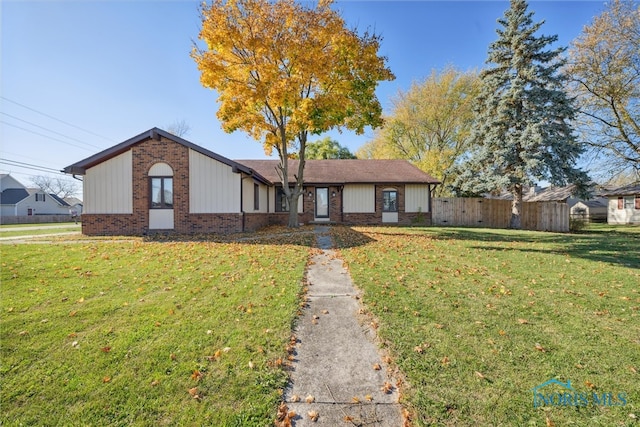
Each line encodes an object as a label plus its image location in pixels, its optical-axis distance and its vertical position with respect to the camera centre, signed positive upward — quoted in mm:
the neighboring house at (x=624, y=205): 27672 +1104
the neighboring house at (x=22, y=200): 39938 +2074
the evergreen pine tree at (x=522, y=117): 17438 +6189
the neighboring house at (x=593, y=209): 33606 +849
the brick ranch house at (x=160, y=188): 13031 +1220
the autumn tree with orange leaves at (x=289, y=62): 11914 +6710
